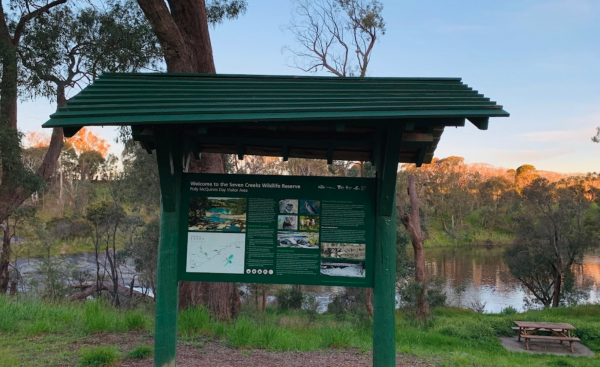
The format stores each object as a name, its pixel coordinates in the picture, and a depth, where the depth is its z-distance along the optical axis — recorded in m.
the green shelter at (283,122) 3.04
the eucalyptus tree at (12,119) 9.77
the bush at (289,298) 16.94
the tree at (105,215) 20.84
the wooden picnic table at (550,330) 9.63
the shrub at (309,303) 16.36
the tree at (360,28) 16.88
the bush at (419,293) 13.70
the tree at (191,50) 7.13
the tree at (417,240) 13.52
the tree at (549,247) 20.80
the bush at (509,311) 17.17
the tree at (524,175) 51.62
